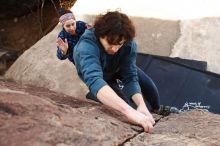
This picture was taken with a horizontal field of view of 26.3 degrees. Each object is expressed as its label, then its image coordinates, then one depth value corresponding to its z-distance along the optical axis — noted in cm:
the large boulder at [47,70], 427
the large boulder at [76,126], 163
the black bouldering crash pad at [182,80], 426
